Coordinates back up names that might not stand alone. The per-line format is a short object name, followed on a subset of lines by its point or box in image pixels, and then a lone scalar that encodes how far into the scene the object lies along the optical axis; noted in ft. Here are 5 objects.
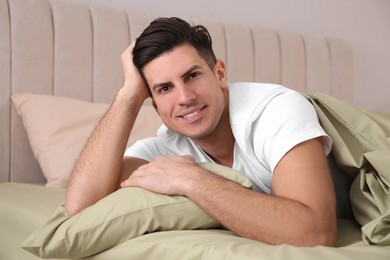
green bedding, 4.14
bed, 4.48
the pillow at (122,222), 4.64
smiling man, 4.48
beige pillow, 6.71
